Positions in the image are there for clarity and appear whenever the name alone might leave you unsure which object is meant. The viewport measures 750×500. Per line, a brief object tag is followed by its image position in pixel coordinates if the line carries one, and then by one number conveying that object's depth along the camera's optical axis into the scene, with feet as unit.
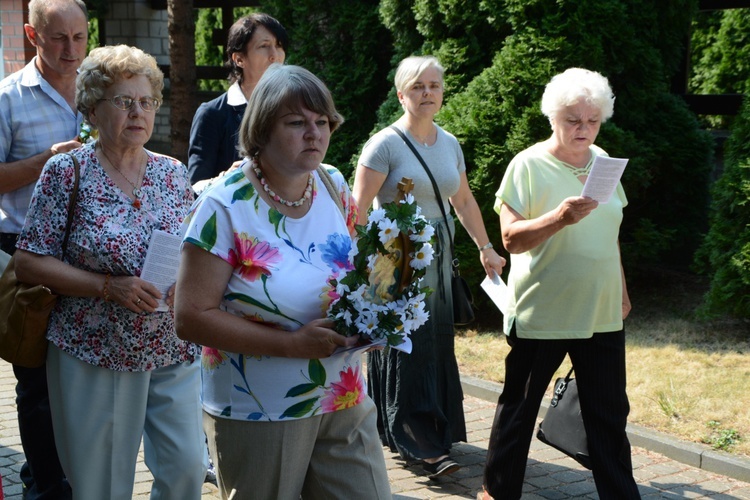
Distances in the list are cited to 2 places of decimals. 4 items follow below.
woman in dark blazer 16.70
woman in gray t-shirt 17.94
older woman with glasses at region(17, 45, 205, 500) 11.98
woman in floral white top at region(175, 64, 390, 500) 9.44
